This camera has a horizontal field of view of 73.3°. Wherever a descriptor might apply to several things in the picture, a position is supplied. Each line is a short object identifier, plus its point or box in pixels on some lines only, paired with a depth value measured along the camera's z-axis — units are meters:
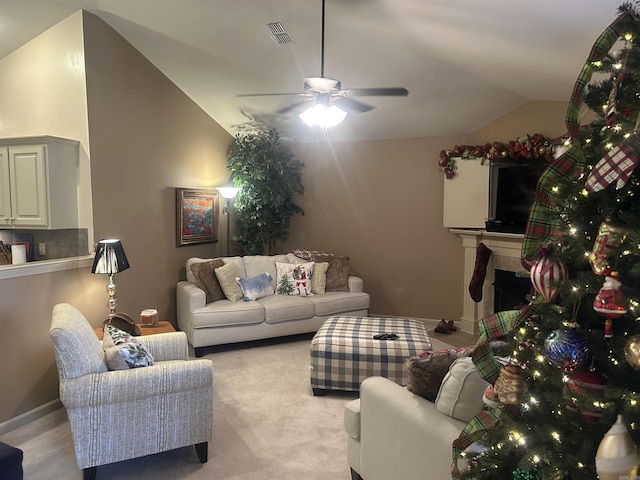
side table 3.34
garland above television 4.29
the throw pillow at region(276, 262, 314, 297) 4.92
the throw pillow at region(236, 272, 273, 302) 4.60
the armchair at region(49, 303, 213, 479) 2.21
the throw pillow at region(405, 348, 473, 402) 2.00
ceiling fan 3.10
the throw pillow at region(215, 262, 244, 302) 4.59
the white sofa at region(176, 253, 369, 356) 4.27
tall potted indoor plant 5.41
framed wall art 4.92
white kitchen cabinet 3.56
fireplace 4.61
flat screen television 4.45
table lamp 3.38
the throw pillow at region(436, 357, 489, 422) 1.76
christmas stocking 4.80
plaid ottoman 3.35
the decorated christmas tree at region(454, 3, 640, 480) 1.03
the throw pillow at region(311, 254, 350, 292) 5.12
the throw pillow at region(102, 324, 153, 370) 2.38
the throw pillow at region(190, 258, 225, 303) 4.58
